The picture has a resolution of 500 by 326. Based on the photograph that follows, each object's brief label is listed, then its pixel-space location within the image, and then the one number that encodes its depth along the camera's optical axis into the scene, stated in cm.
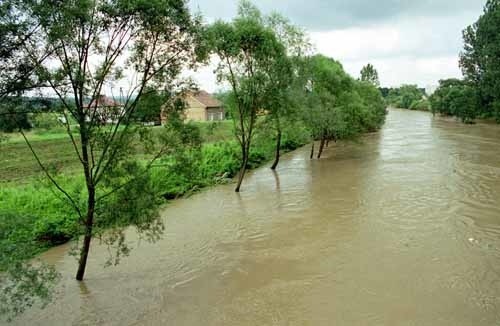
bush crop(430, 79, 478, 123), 4656
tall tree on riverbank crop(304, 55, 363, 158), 2112
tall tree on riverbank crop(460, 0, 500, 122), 3728
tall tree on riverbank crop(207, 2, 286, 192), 1471
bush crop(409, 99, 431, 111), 7947
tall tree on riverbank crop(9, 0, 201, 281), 722
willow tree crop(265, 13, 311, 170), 1648
